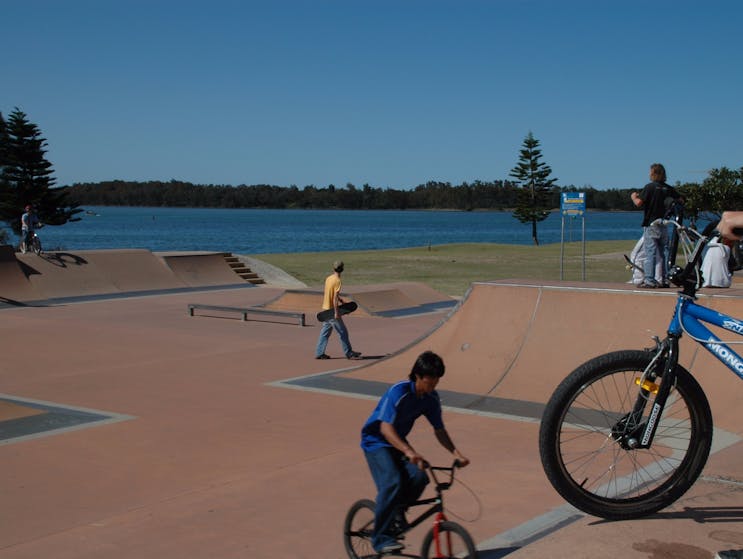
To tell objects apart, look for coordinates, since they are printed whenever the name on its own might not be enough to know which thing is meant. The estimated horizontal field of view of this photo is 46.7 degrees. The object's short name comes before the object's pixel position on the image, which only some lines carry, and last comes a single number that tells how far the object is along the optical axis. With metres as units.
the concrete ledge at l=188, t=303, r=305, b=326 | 17.54
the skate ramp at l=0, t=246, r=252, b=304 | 22.56
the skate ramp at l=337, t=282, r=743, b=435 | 9.06
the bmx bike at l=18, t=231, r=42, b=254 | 25.38
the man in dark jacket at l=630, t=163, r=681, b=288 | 10.27
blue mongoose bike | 4.71
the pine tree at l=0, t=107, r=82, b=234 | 60.12
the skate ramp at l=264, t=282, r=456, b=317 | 19.56
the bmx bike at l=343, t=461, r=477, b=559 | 4.28
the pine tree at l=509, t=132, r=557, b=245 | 86.50
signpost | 26.02
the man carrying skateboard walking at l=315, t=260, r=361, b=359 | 13.35
